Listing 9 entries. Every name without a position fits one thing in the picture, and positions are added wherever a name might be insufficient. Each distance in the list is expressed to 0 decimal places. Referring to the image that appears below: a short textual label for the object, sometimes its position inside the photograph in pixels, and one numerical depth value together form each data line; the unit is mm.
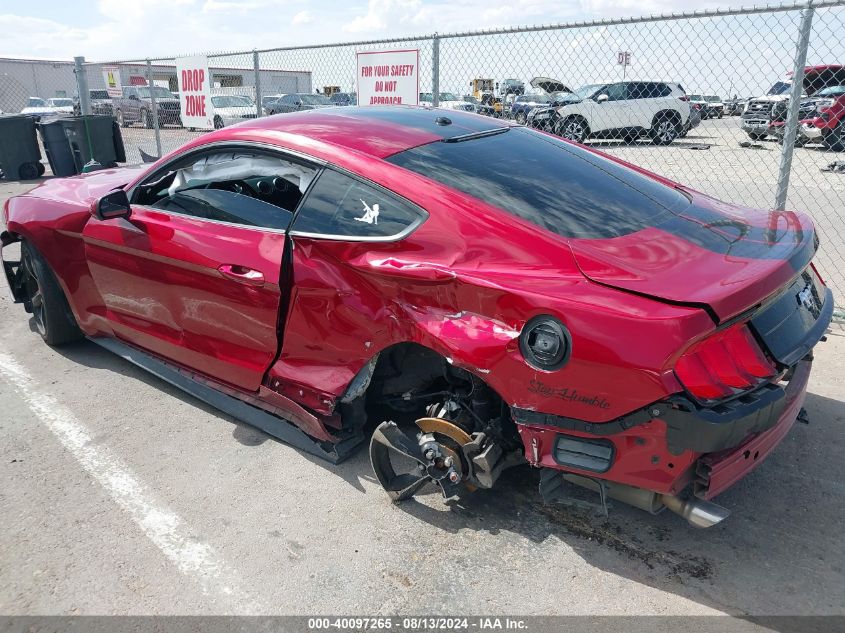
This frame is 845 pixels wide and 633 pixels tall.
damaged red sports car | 2143
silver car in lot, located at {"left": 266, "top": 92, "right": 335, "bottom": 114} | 12977
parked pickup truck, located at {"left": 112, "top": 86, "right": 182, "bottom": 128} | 21666
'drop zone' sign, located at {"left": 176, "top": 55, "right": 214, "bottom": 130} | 9539
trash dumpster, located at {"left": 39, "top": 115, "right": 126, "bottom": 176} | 12047
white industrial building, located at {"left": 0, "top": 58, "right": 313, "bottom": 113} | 24081
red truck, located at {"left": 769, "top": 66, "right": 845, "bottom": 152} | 13078
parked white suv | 12084
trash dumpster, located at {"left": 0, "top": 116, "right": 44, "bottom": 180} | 12266
